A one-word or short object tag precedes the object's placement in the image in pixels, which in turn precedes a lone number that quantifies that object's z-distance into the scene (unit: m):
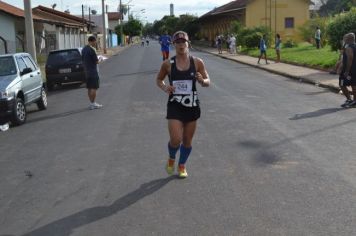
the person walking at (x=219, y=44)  49.08
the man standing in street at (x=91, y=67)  13.62
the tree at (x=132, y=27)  126.18
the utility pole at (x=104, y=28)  55.18
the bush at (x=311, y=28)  43.46
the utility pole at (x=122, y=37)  96.05
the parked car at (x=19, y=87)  11.41
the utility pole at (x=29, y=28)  21.59
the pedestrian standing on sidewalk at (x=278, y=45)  30.62
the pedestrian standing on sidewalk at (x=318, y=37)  38.03
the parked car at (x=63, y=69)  20.06
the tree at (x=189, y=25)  88.03
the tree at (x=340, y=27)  23.20
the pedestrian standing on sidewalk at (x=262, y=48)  31.14
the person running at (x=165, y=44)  26.45
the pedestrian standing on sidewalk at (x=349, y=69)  13.16
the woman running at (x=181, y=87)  6.49
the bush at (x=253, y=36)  46.22
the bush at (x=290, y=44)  45.89
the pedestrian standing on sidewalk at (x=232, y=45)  46.08
